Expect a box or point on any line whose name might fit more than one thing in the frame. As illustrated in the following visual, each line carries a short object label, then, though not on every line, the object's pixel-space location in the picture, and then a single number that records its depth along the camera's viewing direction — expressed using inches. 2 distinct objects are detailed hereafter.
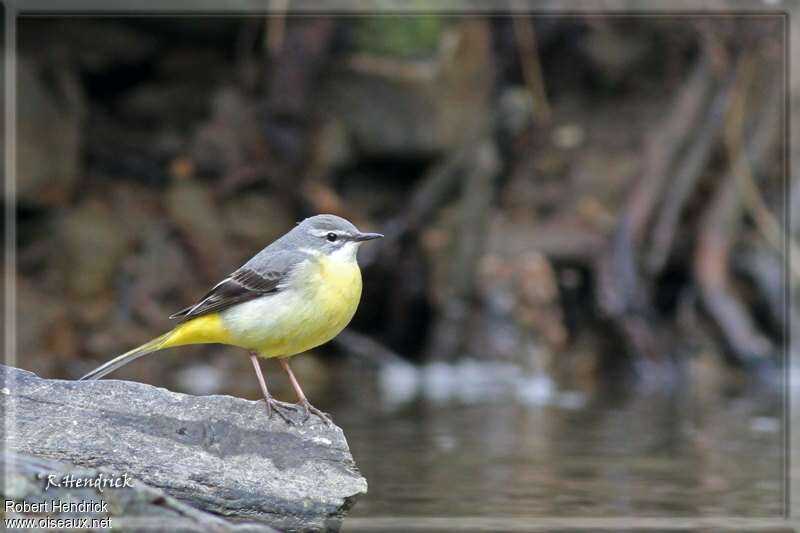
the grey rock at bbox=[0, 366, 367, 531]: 199.2
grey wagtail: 230.1
